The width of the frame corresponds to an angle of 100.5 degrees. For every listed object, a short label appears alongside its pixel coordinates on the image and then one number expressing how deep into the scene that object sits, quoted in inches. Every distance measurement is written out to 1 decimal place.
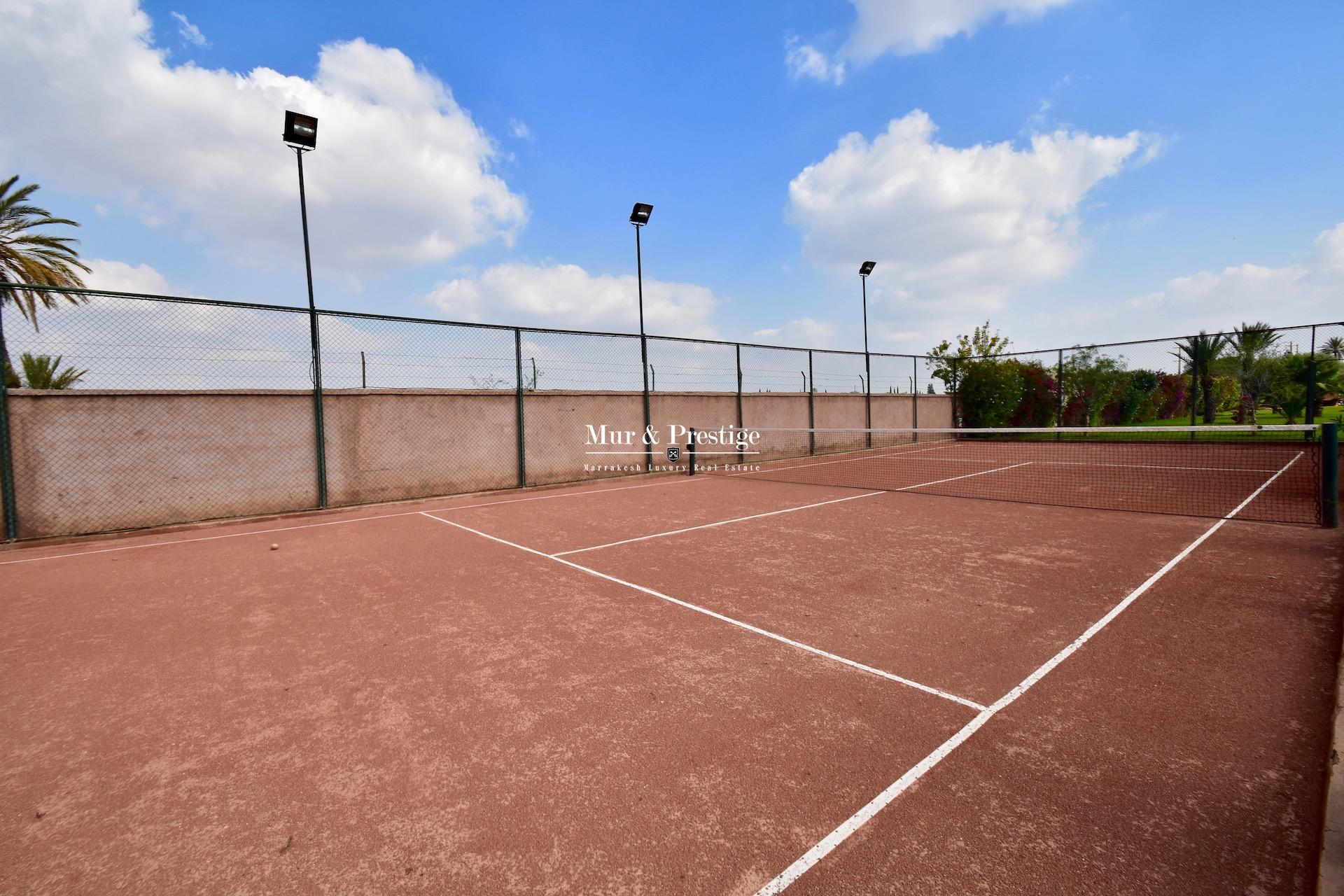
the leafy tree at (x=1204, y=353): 758.5
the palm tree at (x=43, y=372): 313.9
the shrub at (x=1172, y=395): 1349.8
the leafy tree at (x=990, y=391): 952.3
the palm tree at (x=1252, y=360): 777.0
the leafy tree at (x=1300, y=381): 792.3
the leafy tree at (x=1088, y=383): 946.7
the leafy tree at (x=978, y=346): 1147.3
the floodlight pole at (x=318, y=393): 378.9
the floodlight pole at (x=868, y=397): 830.5
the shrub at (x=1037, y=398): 942.4
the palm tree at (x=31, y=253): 511.5
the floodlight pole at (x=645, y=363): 556.4
